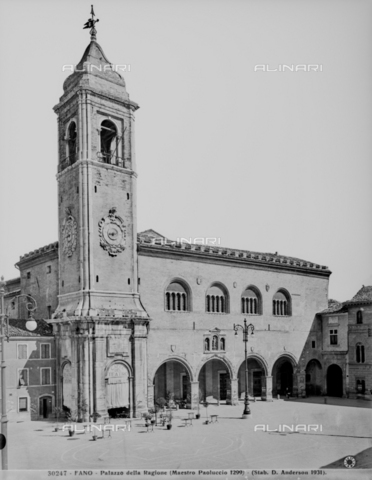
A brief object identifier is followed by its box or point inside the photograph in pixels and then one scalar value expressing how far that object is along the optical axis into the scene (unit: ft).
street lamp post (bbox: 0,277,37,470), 53.72
